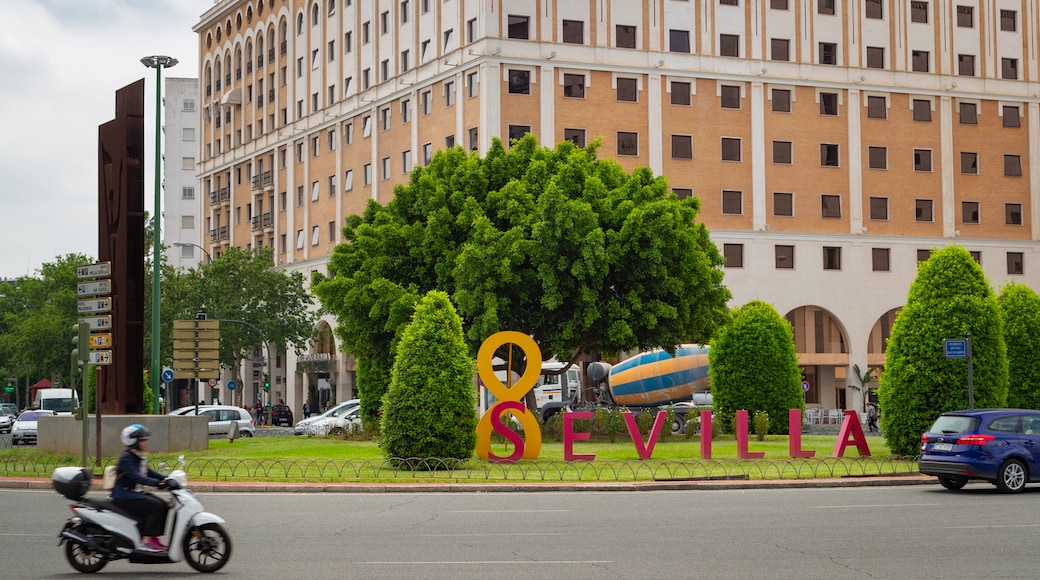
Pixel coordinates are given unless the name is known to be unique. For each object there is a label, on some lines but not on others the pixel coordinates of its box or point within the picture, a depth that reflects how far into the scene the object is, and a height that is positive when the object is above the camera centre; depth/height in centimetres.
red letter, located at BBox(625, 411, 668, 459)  3033 -153
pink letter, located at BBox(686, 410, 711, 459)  3069 -145
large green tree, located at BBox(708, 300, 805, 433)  4419 +8
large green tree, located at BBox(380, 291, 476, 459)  2744 -49
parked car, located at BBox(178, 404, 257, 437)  4997 -158
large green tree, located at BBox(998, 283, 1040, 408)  3127 +44
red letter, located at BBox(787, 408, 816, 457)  3127 -149
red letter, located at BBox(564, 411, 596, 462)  2959 -159
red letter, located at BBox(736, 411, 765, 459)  3023 -148
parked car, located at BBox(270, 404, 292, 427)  7500 -221
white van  5866 -91
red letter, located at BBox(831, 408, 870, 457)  3033 -156
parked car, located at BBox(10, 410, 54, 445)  5044 -191
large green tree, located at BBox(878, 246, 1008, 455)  2814 +34
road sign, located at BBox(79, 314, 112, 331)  2784 +119
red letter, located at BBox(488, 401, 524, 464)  2953 -123
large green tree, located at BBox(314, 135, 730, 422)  3988 +360
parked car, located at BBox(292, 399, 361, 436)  5153 -148
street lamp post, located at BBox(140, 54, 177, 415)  3828 +477
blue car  2211 -136
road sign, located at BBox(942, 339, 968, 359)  2675 +41
